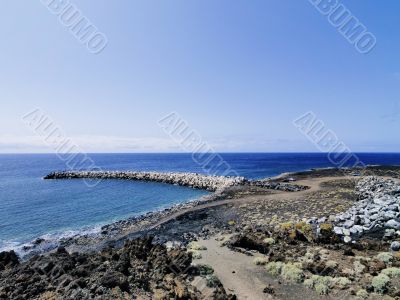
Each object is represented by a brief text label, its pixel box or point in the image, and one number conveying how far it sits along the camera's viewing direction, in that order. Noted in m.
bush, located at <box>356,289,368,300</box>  13.84
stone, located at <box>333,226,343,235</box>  21.95
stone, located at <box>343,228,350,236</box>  21.94
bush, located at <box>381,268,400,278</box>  15.45
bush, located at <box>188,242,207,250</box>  21.12
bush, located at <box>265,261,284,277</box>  16.78
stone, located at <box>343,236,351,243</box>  20.66
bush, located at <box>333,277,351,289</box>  14.93
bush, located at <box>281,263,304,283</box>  15.88
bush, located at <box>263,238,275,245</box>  20.99
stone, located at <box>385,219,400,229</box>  21.78
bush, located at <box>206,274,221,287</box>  15.41
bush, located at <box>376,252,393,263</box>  17.24
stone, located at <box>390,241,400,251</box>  18.86
